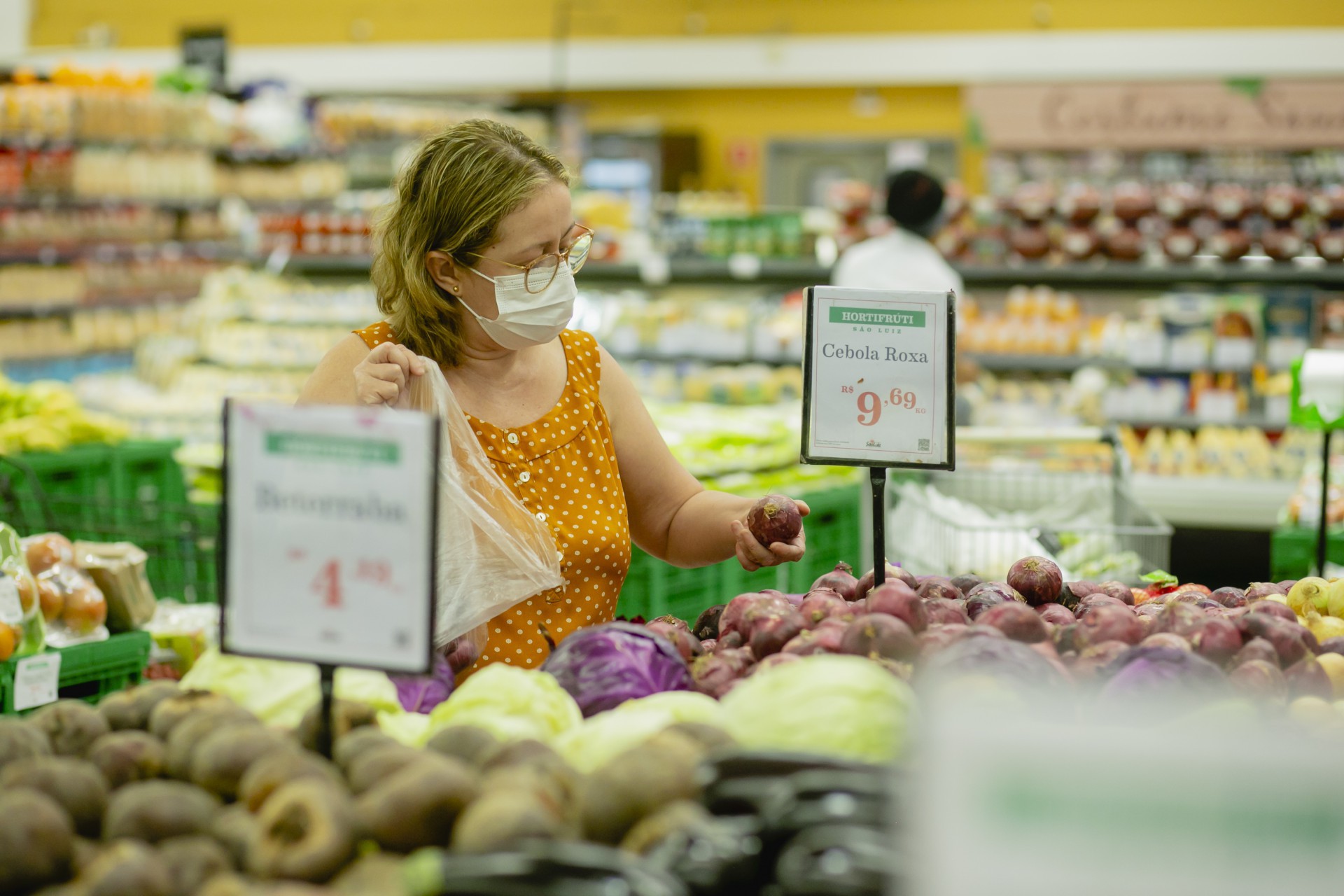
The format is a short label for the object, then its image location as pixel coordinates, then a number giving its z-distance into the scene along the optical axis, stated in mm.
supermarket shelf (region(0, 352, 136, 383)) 10398
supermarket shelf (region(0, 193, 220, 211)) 10062
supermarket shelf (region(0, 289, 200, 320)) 10469
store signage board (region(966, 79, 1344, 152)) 11742
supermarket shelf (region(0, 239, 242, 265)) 10273
